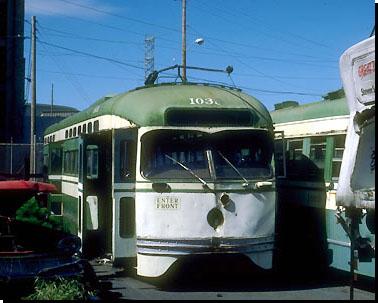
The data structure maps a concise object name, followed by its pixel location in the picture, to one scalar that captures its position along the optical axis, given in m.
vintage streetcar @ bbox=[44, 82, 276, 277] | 9.96
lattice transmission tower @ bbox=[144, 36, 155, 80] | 48.59
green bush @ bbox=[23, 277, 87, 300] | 8.05
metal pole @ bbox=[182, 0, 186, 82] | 30.90
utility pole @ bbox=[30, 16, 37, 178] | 25.94
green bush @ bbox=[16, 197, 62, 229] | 9.57
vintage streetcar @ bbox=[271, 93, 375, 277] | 10.73
